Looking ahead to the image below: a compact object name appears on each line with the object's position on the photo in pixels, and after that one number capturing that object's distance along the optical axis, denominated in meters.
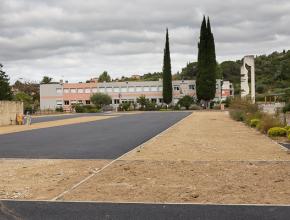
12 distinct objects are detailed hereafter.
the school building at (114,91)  96.38
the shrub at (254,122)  26.56
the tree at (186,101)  86.38
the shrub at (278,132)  20.19
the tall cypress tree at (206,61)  79.69
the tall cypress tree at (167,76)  86.06
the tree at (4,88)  65.56
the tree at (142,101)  90.38
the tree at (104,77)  145.45
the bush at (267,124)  22.62
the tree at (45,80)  140.38
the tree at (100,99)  93.19
